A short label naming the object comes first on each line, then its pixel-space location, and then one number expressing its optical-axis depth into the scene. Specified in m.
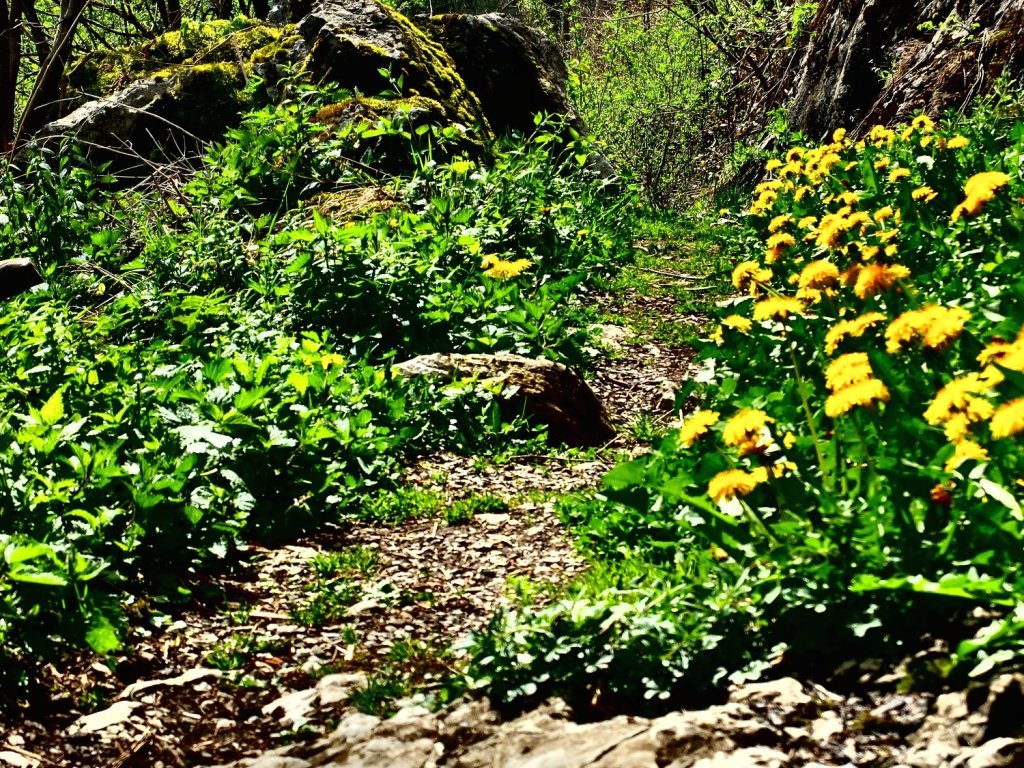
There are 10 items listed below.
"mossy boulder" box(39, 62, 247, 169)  9.81
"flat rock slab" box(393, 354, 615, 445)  5.18
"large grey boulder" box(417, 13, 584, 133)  11.27
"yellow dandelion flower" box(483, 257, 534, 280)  6.18
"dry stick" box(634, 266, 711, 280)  8.45
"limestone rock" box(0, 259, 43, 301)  6.30
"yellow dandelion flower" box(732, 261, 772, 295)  3.83
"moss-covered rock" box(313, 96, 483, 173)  8.55
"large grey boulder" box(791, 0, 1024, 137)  8.43
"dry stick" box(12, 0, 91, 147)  8.85
